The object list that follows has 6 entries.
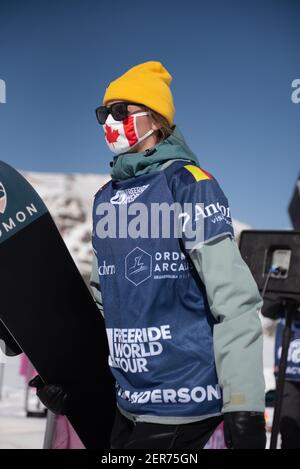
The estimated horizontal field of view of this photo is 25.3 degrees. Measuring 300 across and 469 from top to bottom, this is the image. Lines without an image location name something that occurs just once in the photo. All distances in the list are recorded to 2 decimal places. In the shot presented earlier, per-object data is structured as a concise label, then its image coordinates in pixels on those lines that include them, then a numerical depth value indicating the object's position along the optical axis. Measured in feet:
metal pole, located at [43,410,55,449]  10.24
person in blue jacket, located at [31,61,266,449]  4.94
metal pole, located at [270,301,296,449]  12.20
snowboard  6.55
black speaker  11.96
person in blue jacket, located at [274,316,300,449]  16.31
